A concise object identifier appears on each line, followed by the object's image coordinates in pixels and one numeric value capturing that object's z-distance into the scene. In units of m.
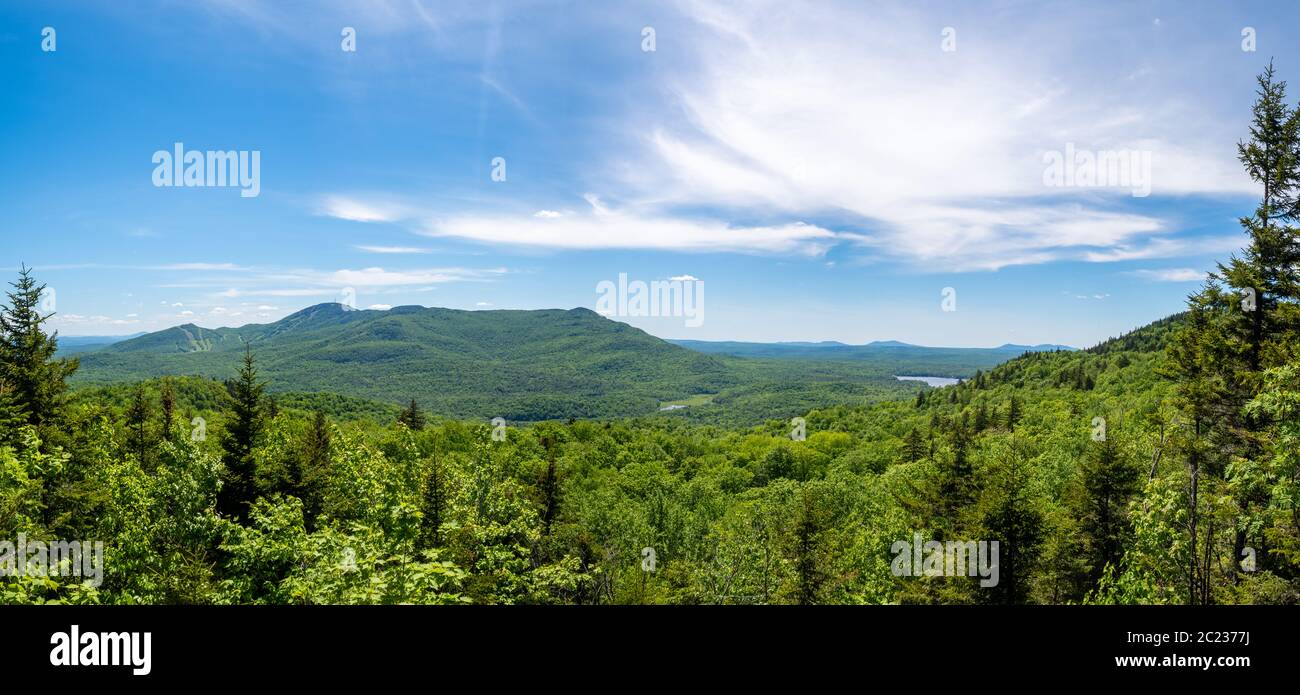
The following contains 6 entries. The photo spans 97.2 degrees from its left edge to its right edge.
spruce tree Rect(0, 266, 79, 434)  23.33
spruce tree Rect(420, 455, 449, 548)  21.33
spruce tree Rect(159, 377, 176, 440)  34.38
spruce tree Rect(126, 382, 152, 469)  30.69
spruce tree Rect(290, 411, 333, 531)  21.78
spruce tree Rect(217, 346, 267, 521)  21.61
